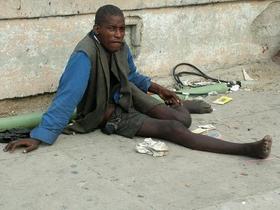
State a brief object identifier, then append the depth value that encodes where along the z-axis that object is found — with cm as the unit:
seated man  429
